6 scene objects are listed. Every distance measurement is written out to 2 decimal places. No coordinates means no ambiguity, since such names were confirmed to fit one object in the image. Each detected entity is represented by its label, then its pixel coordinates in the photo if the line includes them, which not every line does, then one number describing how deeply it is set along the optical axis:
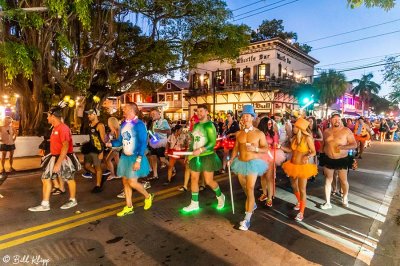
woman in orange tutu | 5.05
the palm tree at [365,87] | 63.44
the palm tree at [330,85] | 39.34
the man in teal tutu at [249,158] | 4.61
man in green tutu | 5.28
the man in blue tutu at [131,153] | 5.02
